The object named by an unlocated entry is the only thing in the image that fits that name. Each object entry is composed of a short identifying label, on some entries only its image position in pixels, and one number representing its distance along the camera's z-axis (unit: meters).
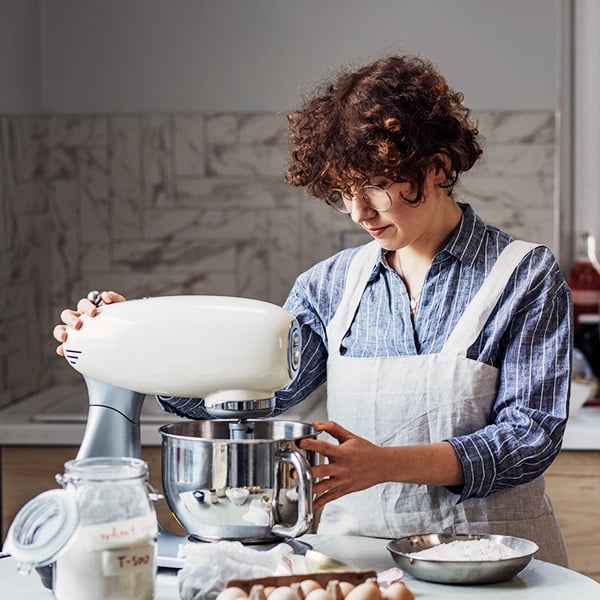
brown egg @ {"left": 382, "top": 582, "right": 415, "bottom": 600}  1.81
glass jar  1.82
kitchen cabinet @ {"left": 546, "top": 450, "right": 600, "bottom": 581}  3.31
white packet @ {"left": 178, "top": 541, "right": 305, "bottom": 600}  1.92
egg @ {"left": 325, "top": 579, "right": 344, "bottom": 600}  1.79
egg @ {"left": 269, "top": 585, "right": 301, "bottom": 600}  1.77
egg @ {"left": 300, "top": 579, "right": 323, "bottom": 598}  1.80
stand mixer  2.02
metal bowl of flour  2.03
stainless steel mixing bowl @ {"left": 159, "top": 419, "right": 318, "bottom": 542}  2.01
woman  2.30
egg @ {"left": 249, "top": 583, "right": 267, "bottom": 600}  1.77
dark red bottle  3.85
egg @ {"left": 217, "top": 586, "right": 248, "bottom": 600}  1.80
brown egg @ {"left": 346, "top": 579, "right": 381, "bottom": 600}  1.77
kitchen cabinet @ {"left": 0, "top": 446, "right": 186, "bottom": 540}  3.35
